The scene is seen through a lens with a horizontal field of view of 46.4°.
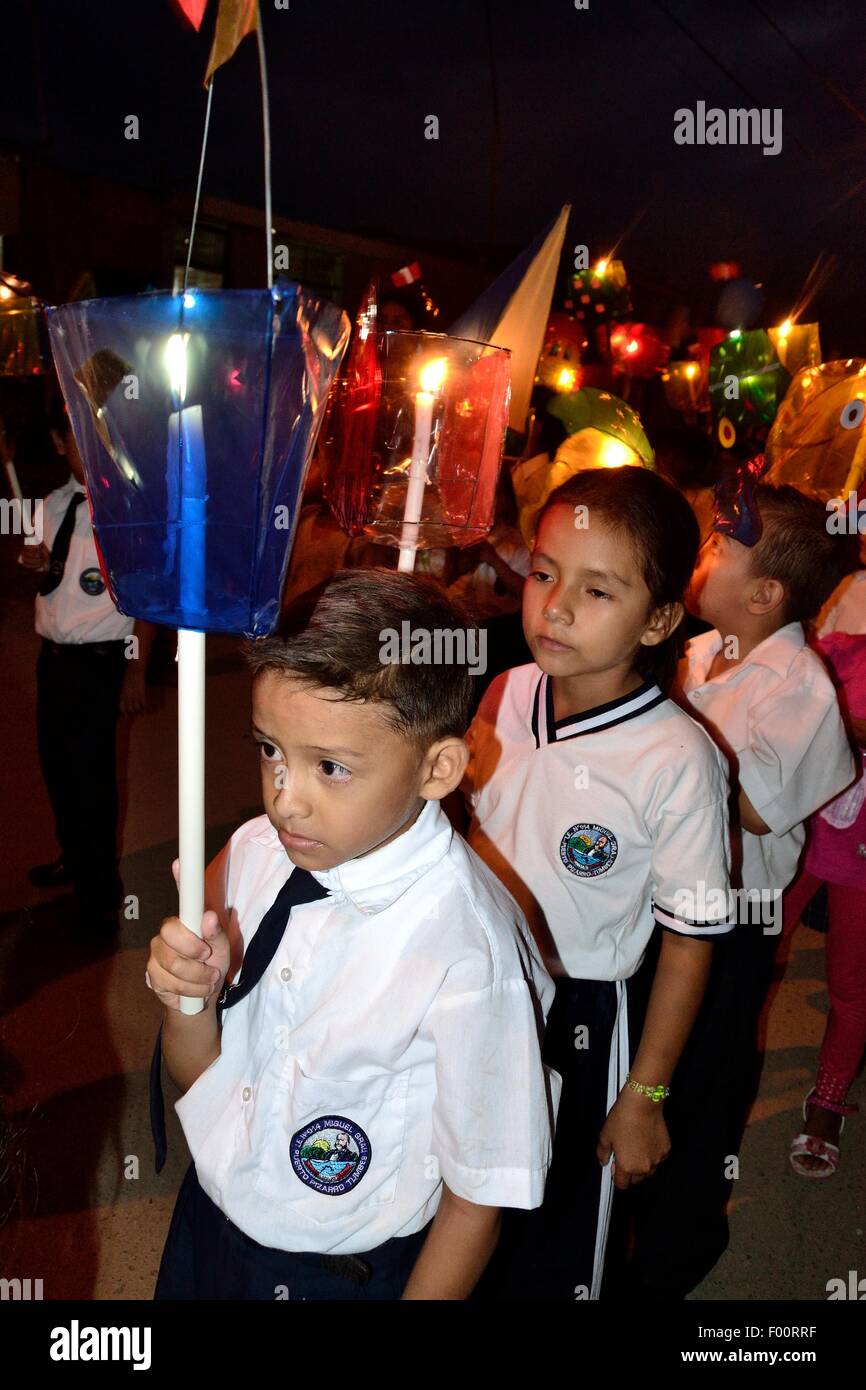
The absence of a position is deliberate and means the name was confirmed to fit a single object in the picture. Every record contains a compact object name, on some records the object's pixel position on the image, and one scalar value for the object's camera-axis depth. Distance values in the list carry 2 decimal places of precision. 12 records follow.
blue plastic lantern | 0.73
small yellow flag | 0.77
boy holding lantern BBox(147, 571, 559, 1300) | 1.08
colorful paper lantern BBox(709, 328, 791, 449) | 3.83
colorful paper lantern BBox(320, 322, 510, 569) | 1.33
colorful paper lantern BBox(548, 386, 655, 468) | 2.16
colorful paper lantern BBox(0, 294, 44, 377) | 3.08
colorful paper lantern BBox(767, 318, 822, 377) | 4.00
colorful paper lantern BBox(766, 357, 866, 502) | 2.46
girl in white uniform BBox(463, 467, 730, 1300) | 1.58
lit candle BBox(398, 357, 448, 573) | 1.27
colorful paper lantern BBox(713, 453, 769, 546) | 2.11
